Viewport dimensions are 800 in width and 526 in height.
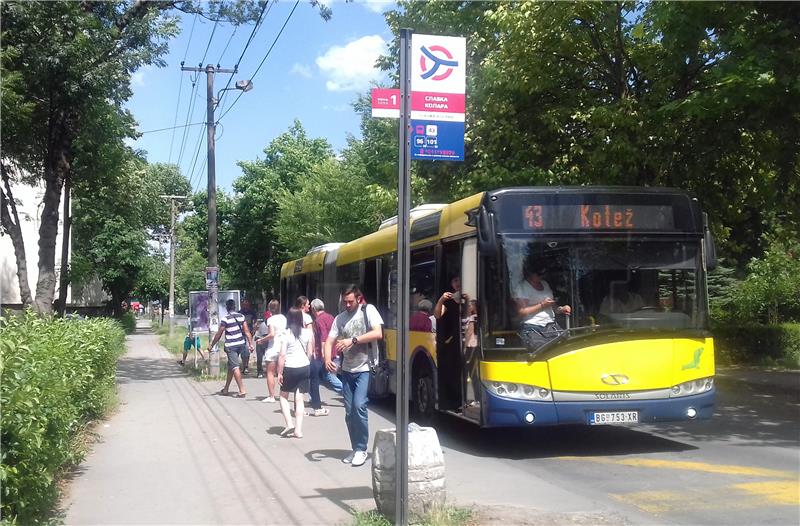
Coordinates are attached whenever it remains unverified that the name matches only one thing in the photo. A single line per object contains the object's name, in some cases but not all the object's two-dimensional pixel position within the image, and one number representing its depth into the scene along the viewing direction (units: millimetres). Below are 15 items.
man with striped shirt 14648
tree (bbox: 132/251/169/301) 51469
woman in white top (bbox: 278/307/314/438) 10203
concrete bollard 5918
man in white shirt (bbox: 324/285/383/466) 8266
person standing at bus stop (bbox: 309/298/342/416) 12594
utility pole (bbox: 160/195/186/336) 42625
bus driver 8672
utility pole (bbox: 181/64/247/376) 20141
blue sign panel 5660
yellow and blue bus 8648
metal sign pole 5582
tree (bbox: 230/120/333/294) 46469
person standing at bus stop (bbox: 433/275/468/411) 9953
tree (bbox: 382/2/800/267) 11859
